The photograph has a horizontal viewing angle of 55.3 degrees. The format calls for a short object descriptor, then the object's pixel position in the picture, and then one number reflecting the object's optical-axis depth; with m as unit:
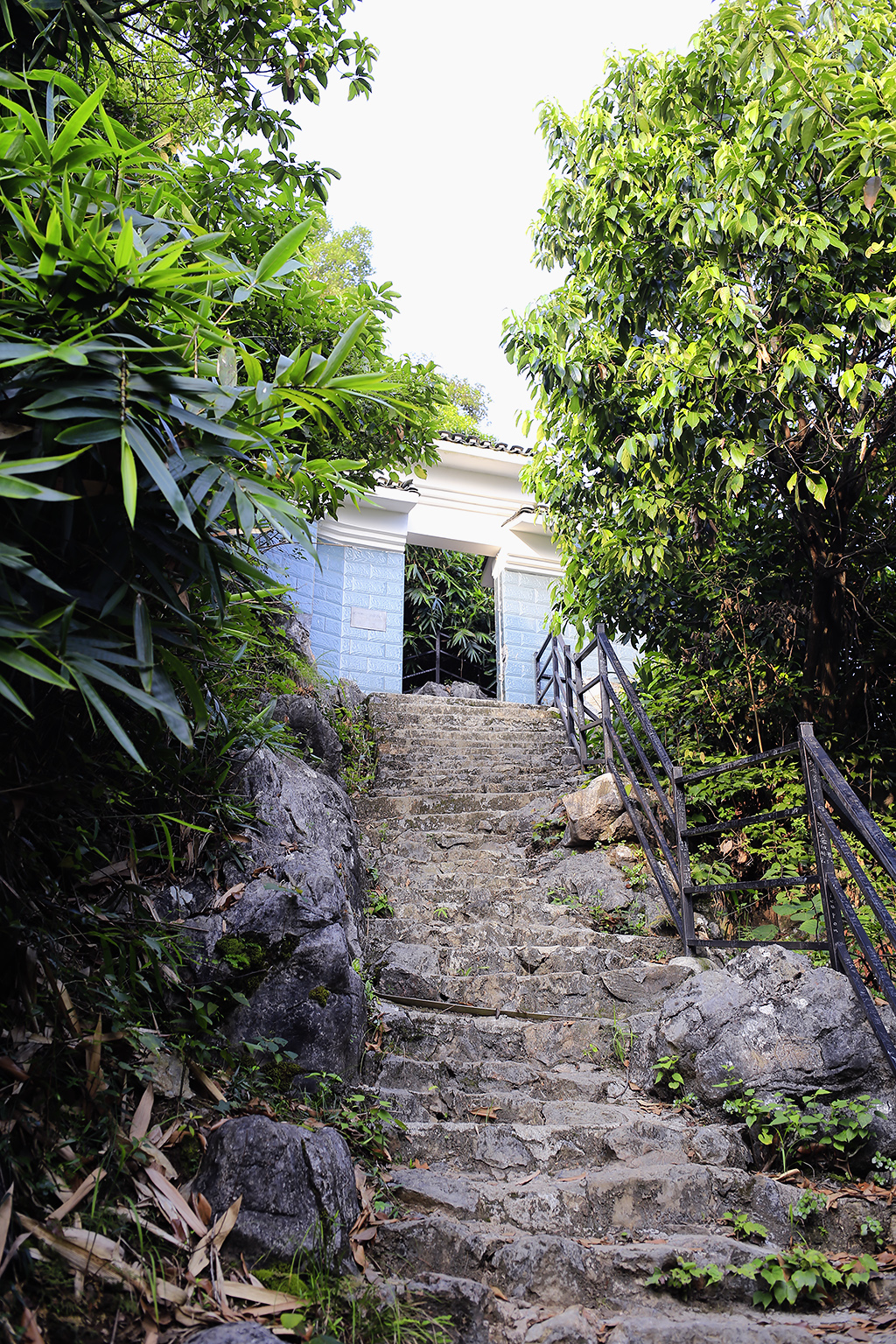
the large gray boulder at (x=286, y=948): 2.35
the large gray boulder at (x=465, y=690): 11.85
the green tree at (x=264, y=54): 3.23
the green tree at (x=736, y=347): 3.50
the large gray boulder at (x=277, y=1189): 1.77
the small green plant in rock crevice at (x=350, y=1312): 1.64
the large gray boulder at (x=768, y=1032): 2.55
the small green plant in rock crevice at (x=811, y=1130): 2.39
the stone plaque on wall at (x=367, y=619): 9.64
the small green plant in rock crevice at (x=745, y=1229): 2.17
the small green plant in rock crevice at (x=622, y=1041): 3.14
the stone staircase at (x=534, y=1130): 1.92
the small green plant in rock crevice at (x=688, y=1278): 1.95
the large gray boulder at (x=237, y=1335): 1.41
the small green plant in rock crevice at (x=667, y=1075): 2.85
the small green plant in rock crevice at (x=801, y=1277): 1.93
